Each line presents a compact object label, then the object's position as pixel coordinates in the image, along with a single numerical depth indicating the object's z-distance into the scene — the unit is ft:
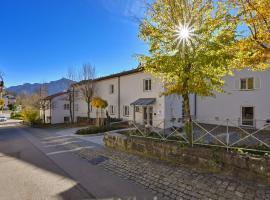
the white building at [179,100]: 54.70
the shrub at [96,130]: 57.70
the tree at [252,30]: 25.39
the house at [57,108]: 113.99
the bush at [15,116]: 187.58
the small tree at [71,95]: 104.78
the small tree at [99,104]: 71.54
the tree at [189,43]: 24.16
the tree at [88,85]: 90.53
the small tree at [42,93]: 118.34
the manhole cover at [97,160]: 28.86
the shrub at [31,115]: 96.07
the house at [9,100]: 334.24
